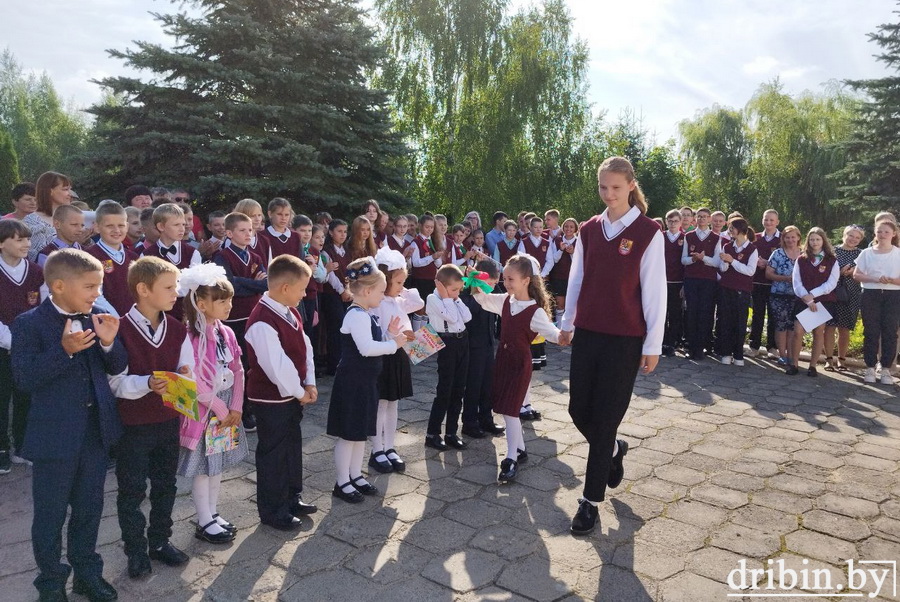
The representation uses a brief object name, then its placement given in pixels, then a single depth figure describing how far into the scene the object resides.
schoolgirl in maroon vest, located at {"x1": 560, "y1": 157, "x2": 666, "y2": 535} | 3.85
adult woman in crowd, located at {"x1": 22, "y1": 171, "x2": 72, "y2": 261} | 5.80
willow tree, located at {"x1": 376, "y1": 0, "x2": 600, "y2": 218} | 18.55
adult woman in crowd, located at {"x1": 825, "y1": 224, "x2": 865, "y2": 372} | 8.90
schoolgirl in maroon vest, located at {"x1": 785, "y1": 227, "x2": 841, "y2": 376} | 8.59
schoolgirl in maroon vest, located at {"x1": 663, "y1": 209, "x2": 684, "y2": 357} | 9.67
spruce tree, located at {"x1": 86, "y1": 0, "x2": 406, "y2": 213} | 11.47
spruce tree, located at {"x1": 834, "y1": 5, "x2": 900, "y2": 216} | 22.58
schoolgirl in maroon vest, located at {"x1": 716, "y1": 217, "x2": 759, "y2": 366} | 9.12
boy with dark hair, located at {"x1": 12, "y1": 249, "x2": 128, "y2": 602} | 2.92
